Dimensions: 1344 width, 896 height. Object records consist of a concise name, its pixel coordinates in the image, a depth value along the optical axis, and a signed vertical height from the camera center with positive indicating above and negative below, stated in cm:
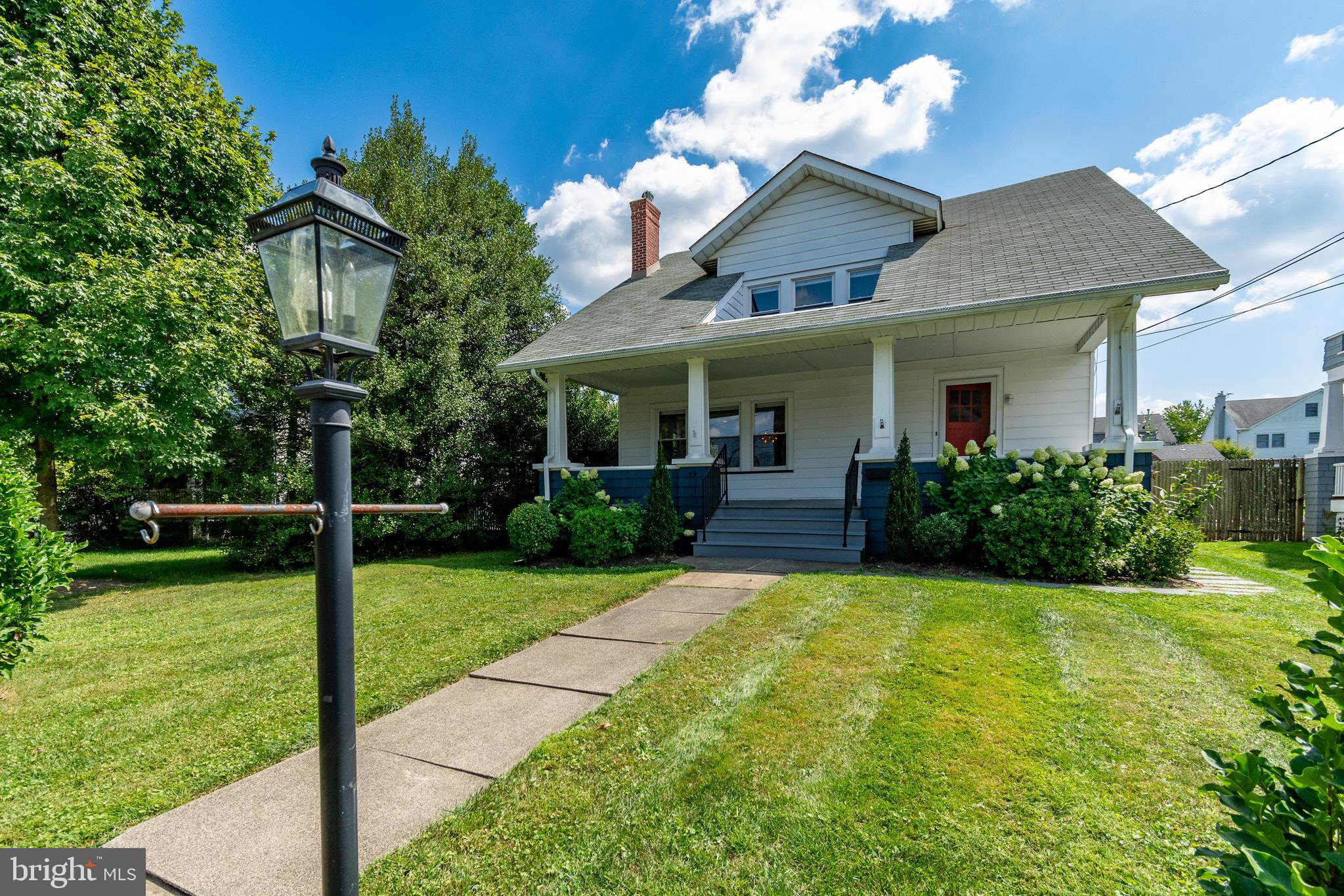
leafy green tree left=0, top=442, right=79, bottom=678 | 367 -91
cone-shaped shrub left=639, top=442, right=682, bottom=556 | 853 -124
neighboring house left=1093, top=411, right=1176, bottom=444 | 2982 +92
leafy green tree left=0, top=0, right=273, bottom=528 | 682 +277
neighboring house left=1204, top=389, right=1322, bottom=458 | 3722 +138
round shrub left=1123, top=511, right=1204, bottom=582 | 614 -123
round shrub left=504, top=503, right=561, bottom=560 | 891 -150
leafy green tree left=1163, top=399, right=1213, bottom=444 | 3922 +164
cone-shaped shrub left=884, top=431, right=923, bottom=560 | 724 -94
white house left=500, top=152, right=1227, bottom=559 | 736 +165
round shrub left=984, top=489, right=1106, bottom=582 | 615 -112
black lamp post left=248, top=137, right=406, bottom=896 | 147 +15
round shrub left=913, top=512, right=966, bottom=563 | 698 -124
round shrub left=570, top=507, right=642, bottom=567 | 849 -152
